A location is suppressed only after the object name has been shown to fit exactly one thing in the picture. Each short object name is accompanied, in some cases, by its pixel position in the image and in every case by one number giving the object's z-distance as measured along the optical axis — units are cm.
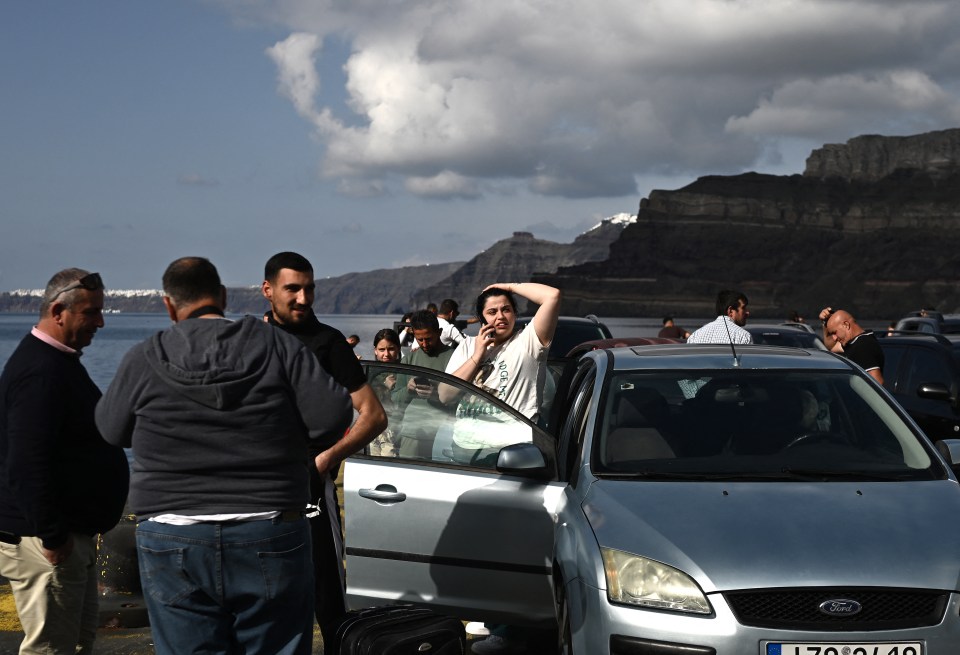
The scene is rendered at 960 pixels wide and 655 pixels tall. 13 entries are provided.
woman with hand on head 605
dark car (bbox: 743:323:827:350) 1218
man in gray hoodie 298
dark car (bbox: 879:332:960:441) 1031
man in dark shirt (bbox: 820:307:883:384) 898
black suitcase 391
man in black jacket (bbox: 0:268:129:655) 366
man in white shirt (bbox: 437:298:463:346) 1285
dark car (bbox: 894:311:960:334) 2031
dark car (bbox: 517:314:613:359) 1420
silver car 360
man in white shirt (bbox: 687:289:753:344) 877
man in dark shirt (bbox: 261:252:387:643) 393
